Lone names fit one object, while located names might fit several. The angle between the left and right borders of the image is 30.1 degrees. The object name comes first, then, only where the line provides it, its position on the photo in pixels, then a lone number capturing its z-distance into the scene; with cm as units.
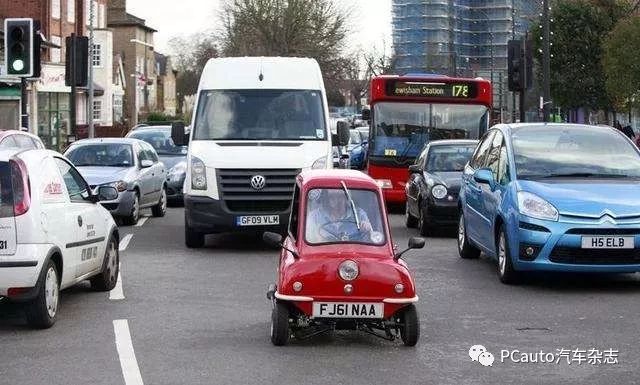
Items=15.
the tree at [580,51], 6550
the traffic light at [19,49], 1989
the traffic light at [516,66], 3094
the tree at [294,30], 7988
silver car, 2034
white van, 1591
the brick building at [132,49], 10405
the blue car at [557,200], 1165
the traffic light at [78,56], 2791
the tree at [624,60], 4706
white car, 957
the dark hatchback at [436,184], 1802
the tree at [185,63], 14300
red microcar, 882
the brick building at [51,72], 5978
